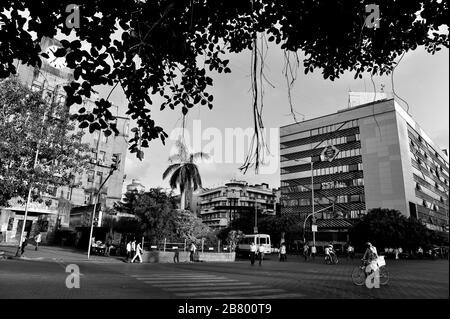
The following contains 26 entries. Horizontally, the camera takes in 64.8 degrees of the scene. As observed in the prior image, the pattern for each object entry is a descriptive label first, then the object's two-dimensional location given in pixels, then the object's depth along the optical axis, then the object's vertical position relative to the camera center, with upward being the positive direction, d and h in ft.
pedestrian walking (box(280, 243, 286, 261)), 109.62 -1.03
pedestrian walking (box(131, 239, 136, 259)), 84.47 -0.27
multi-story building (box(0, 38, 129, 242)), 136.05 +27.94
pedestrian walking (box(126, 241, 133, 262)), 83.25 -1.66
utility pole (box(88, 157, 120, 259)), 82.07 +18.46
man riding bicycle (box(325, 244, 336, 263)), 100.03 -1.17
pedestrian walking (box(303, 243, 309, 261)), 116.16 -0.59
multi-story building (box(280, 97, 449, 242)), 239.50 +59.77
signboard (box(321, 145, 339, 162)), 270.26 +72.41
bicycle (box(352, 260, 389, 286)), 44.91 -3.11
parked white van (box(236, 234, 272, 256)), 129.46 +2.02
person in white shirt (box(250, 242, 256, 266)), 84.48 -1.09
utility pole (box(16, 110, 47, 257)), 72.38 +16.95
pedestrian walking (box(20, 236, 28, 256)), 79.08 -0.32
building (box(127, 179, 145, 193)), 301.24 +49.95
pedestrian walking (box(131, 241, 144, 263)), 80.86 -1.56
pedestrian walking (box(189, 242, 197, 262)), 93.71 -1.47
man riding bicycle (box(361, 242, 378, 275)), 43.11 -0.86
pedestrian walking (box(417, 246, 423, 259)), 171.04 +0.25
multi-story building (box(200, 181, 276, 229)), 385.91 +51.38
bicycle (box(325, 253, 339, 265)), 99.51 -2.54
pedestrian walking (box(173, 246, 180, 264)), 90.59 -2.66
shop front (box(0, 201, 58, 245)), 129.84 +8.14
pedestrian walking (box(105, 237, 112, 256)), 102.62 -1.08
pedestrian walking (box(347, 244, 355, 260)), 133.85 -0.65
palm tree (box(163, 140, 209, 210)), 149.38 +28.50
